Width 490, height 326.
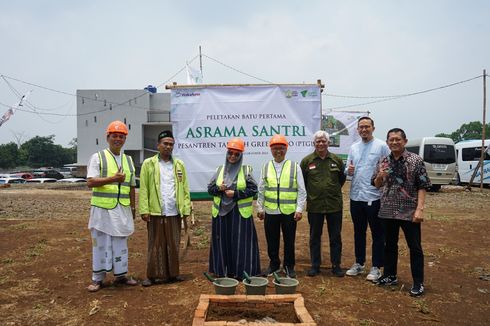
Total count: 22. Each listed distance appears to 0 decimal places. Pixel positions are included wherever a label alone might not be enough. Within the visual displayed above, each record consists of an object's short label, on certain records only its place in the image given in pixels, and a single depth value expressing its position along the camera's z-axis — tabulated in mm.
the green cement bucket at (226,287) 3576
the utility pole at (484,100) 16812
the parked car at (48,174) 32722
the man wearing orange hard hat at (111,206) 4242
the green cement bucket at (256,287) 3566
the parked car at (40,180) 28828
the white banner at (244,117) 6164
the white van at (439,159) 17703
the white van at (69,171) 36512
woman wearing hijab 4535
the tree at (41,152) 50281
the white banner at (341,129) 19500
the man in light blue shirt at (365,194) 4570
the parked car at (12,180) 27817
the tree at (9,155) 46581
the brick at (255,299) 3379
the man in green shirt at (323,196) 4695
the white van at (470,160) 19405
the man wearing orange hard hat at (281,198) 4598
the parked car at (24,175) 30366
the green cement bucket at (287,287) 3632
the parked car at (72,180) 28516
